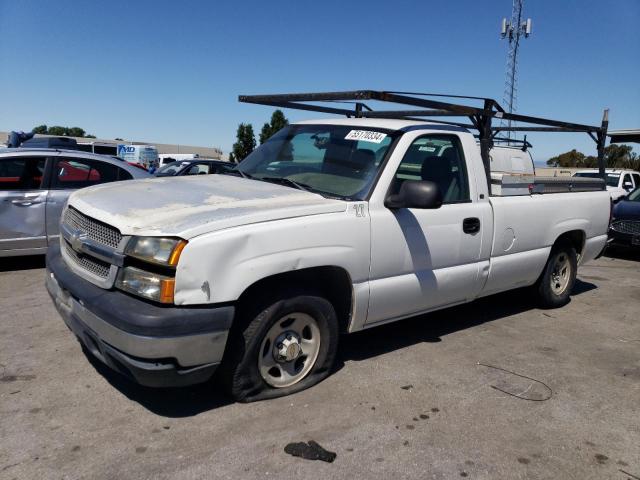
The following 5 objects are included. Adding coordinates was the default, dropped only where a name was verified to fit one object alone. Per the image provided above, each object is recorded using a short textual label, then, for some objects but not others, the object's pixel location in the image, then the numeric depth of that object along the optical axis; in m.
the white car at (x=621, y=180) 16.59
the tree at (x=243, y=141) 42.03
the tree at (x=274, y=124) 36.34
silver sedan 6.69
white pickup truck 3.03
